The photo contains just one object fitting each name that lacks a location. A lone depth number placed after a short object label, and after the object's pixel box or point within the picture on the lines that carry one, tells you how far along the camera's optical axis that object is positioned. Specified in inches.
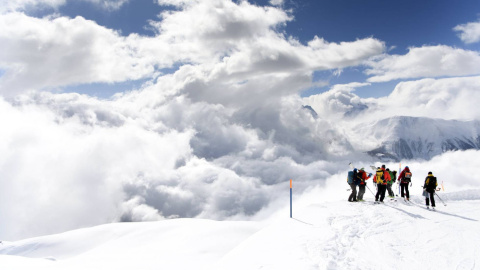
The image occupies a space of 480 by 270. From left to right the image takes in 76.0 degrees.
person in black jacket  686.5
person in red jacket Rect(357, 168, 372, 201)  754.8
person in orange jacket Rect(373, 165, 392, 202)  743.1
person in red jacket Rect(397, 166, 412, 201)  773.9
